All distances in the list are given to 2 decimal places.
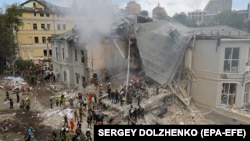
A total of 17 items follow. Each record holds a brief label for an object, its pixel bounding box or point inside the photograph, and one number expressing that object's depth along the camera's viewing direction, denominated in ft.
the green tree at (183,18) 217.07
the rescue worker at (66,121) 56.49
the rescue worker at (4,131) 54.27
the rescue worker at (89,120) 55.28
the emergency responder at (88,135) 47.95
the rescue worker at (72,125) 54.65
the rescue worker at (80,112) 58.42
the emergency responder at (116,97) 62.34
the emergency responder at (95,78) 77.87
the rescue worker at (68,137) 50.01
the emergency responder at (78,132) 49.74
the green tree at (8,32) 125.93
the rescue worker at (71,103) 67.10
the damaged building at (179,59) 67.00
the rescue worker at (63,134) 50.17
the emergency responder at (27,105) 70.08
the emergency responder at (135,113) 55.76
